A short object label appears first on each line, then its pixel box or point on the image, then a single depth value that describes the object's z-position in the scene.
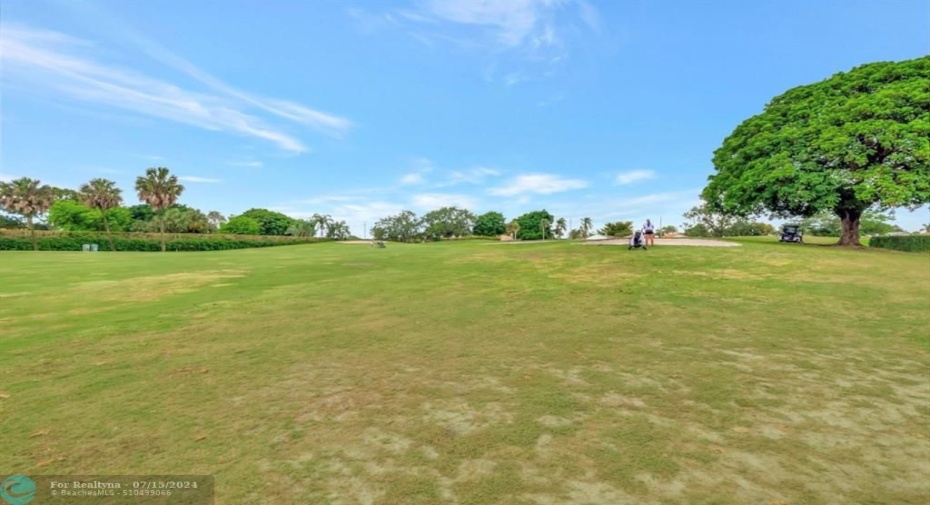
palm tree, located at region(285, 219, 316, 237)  94.94
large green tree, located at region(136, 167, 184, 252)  60.56
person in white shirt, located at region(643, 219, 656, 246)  23.11
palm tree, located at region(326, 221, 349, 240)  94.62
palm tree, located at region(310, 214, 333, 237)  95.31
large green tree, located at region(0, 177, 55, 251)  56.62
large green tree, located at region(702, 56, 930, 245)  21.92
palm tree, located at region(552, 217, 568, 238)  103.00
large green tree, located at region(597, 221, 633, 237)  52.06
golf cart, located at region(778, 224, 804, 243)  30.62
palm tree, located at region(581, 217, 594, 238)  99.69
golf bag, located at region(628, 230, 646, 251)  23.15
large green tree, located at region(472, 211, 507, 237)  110.25
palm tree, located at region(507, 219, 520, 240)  101.63
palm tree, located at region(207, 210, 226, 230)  112.12
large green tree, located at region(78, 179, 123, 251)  60.66
